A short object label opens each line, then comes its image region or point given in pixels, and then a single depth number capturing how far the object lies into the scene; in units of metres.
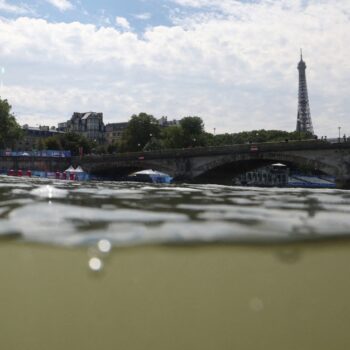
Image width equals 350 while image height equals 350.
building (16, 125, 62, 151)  134.50
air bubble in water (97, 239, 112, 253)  4.75
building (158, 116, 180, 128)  162.75
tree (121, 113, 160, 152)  97.31
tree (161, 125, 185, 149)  88.75
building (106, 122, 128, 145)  157.75
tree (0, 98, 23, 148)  74.44
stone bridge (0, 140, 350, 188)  43.84
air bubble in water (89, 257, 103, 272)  3.98
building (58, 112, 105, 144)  156.00
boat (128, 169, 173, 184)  51.81
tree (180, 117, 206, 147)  88.51
